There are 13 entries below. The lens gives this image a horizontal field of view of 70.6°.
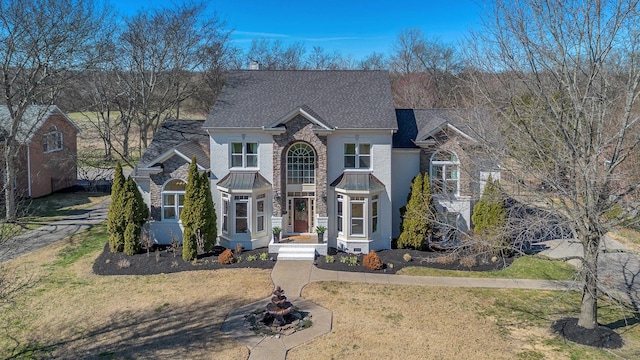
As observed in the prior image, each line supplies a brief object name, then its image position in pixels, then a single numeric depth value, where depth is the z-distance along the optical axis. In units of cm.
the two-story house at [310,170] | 2138
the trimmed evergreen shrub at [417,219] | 2102
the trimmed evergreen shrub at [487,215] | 2062
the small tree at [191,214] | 2000
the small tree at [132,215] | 2069
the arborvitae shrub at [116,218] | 2088
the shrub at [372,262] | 1901
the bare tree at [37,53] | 2392
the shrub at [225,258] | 1958
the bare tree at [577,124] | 1164
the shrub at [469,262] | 1923
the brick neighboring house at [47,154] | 3130
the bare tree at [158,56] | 3234
